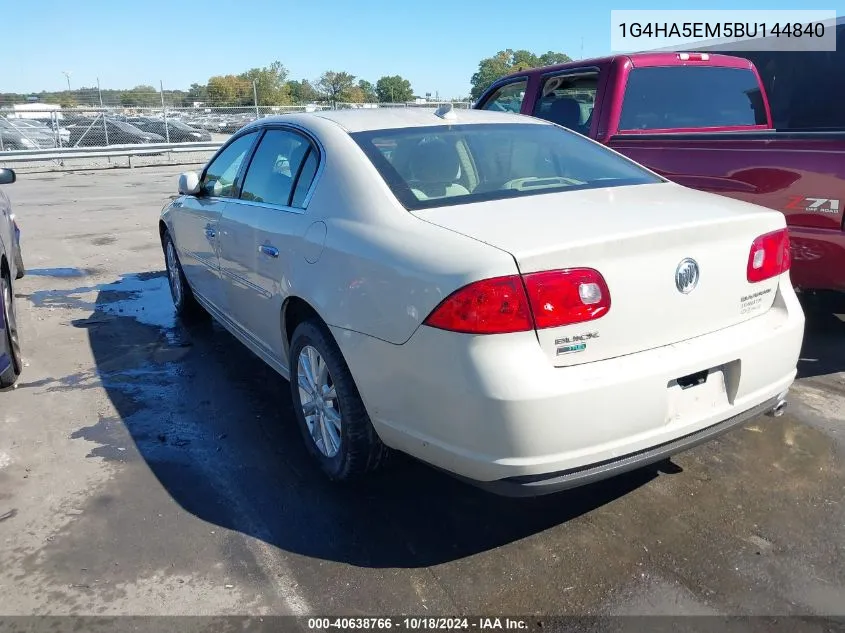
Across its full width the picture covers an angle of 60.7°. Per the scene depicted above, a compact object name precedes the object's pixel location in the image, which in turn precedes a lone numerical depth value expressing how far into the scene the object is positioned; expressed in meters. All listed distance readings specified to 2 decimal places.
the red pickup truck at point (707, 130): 4.06
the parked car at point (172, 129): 25.73
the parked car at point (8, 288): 4.25
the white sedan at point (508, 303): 2.40
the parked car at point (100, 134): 24.28
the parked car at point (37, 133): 24.27
